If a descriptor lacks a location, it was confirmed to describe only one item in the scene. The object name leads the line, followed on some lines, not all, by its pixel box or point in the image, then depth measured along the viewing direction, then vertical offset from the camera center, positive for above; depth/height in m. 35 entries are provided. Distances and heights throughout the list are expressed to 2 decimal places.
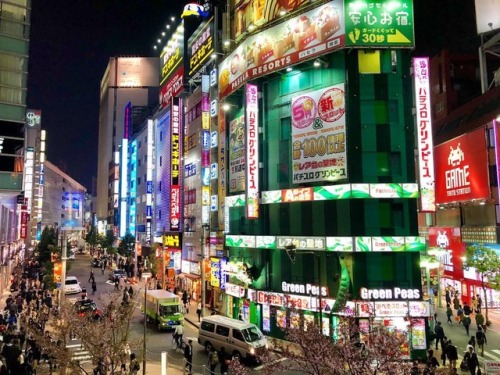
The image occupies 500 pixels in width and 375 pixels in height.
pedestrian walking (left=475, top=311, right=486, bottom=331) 25.11 -5.09
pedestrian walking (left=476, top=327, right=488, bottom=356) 23.33 -5.70
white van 23.23 -5.73
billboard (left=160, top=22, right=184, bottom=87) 52.81 +22.33
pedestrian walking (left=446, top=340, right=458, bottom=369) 20.50 -5.69
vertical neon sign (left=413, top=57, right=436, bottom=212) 25.12 +4.90
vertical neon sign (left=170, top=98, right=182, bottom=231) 48.25 +7.17
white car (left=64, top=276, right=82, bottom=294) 46.53 -5.68
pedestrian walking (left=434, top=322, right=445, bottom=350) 24.25 -5.59
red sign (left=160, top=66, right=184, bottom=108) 51.44 +17.60
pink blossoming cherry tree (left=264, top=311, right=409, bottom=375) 10.52 -3.06
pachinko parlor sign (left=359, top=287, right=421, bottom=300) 24.86 -3.56
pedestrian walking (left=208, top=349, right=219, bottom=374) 20.77 -6.05
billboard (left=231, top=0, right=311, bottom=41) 30.77 +16.07
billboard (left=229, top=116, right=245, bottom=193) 33.06 +5.72
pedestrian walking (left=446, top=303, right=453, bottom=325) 30.33 -5.81
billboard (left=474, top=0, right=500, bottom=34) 37.56 +18.00
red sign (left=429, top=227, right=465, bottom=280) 37.34 -1.64
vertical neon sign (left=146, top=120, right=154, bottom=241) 61.12 +7.35
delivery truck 31.05 -5.57
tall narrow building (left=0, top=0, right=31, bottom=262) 32.81 +10.84
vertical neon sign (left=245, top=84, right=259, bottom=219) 30.16 +5.31
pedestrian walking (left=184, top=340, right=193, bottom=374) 21.75 -6.03
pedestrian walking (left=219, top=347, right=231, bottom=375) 21.42 -6.53
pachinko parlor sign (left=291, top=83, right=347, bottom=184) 26.78 +5.84
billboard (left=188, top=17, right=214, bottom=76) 42.12 +18.44
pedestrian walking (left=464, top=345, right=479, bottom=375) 18.91 -5.63
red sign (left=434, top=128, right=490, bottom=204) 31.34 +4.63
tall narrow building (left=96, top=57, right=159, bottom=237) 136.25 +42.46
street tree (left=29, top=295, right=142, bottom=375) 16.84 -4.26
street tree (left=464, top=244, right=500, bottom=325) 28.16 -2.11
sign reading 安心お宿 26.33 +12.07
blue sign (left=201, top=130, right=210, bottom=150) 39.94 +8.17
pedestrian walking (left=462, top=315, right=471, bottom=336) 27.02 -5.58
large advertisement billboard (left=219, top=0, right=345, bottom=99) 26.98 +12.19
